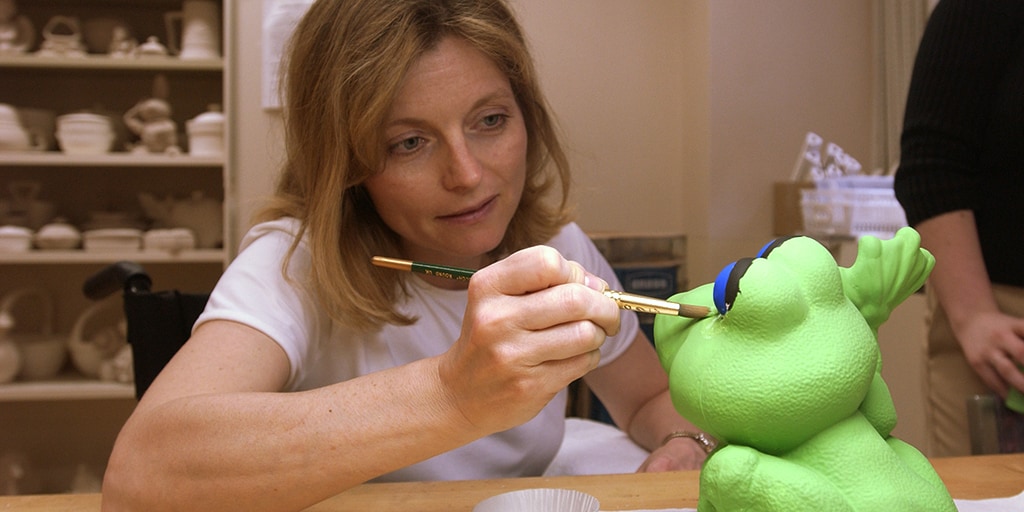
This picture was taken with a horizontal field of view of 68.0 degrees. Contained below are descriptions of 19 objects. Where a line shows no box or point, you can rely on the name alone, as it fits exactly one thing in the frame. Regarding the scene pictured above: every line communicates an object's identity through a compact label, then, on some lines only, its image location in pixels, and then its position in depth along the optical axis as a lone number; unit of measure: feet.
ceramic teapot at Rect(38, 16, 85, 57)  7.47
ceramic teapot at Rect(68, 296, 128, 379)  7.63
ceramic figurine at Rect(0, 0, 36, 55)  7.40
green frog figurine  1.76
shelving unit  7.68
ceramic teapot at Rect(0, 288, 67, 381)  7.54
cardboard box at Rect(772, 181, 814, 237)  5.43
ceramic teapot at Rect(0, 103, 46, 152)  7.35
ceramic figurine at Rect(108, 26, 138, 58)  7.57
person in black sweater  3.61
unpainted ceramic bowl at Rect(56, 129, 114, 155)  7.44
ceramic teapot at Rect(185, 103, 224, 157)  7.41
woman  2.07
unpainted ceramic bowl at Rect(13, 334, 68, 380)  7.55
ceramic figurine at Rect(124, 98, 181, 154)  7.56
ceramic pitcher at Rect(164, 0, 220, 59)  7.56
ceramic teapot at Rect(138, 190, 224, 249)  7.77
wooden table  2.67
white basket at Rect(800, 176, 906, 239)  5.56
